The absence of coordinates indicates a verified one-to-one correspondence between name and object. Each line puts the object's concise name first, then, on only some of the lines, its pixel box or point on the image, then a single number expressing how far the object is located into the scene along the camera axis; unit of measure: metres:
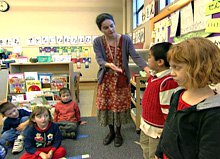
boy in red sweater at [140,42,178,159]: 1.12
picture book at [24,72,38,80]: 2.87
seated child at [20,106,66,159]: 1.84
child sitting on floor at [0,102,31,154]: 2.14
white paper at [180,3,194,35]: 1.46
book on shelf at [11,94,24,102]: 2.83
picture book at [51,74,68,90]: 2.92
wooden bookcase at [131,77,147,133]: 2.19
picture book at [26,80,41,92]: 2.85
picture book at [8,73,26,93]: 2.85
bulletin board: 1.16
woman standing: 1.83
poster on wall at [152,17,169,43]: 1.98
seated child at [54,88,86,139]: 2.55
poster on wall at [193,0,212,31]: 1.25
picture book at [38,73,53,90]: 2.91
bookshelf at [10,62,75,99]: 3.03
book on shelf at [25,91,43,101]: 2.83
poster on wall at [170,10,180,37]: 1.71
